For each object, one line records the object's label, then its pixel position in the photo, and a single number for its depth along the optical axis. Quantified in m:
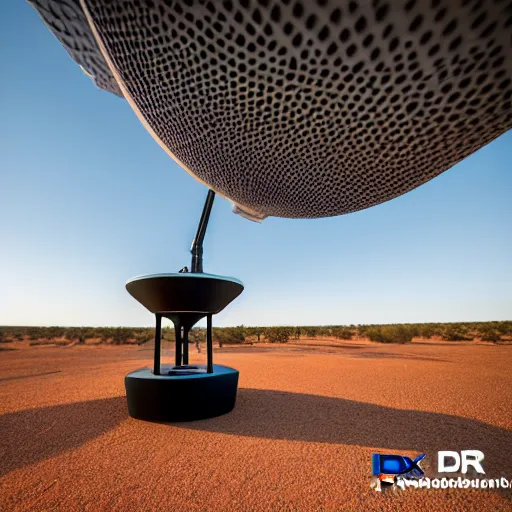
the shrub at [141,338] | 24.38
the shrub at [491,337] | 18.70
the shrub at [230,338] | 21.64
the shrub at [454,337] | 20.83
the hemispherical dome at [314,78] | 1.18
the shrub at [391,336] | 20.84
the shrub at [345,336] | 24.34
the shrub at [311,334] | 27.62
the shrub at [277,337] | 21.83
